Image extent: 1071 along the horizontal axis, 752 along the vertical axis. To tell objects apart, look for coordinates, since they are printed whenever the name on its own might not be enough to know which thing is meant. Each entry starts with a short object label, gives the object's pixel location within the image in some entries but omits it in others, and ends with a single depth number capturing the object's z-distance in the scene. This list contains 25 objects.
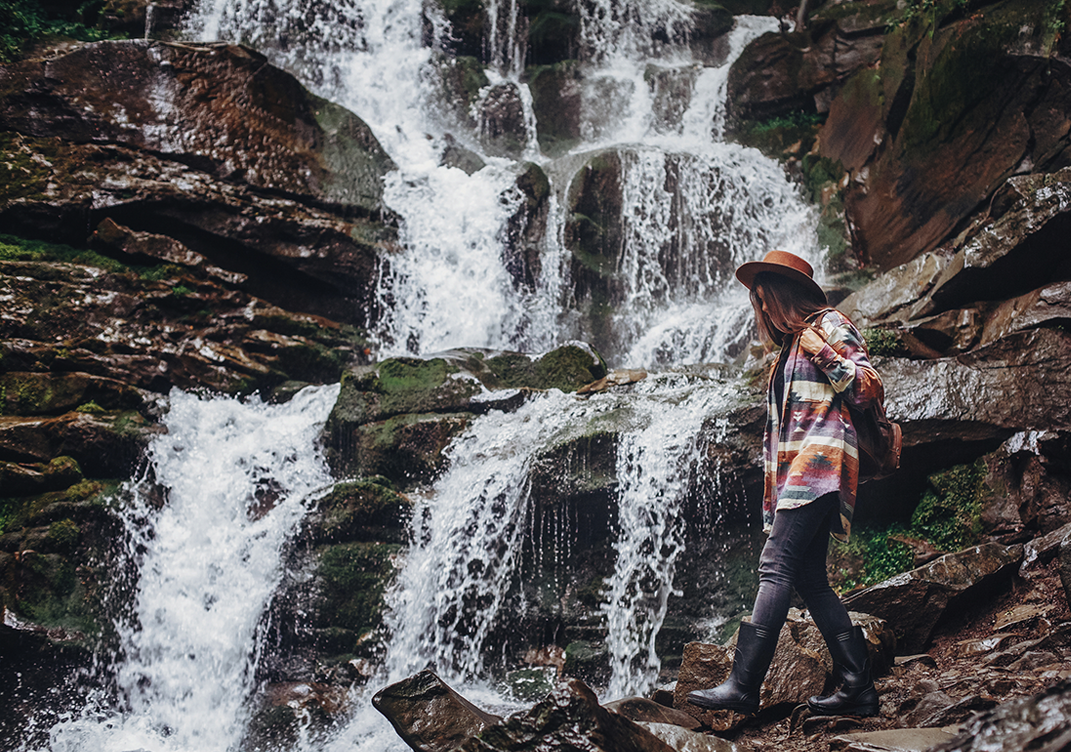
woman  3.05
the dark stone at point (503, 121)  16.19
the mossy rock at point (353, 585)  6.66
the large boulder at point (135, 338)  8.01
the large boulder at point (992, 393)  5.79
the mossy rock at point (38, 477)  6.86
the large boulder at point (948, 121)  8.31
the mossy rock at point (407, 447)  7.75
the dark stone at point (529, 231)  11.99
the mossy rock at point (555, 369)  8.90
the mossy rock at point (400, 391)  8.23
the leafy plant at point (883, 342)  6.83
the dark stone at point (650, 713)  3.51
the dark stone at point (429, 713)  3.63
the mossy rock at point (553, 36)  17.70
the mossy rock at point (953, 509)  5.77
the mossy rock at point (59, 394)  7.62
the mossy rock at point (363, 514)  7.02
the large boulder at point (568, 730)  2.73
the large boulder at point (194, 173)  9.62
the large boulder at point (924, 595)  4.39
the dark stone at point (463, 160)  13.23
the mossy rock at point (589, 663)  5.98
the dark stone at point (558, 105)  16.47
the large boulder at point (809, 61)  13.98
